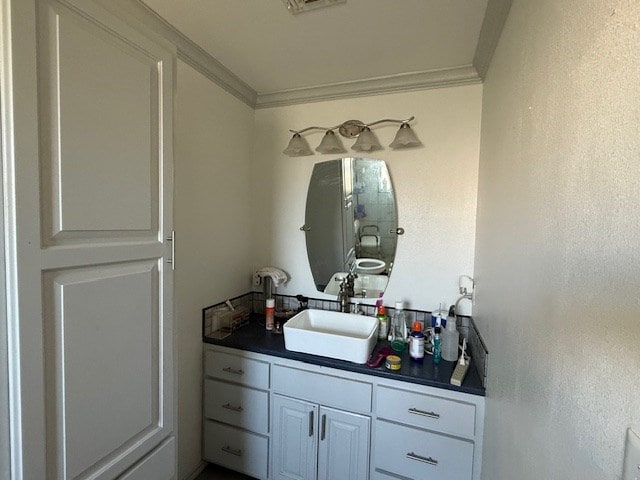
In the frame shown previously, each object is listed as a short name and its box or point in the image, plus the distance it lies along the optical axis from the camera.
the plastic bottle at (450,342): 1.58
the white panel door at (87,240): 0.70
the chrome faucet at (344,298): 1.92
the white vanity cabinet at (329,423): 1.36
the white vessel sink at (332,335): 1.49
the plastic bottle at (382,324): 1.82
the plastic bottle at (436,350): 1.56
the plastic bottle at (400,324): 1.76
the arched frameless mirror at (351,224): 1.91
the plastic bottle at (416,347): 1.56
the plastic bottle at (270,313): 1.92
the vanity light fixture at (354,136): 1.78
